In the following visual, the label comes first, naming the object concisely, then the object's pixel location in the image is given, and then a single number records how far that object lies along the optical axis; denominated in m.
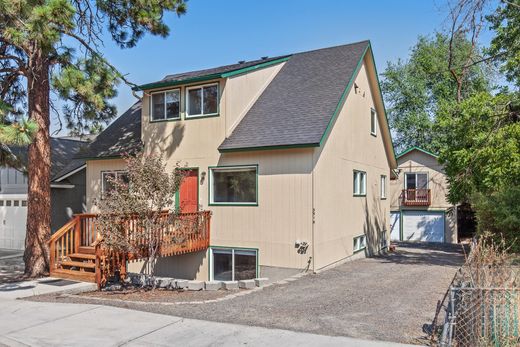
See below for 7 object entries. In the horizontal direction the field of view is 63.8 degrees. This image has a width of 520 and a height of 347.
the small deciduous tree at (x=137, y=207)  9.02
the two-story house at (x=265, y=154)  11.50
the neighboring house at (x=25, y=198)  17.14
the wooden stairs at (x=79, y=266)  9.77
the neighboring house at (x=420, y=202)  28.16
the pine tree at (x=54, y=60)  8.81
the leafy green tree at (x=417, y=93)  34.69
